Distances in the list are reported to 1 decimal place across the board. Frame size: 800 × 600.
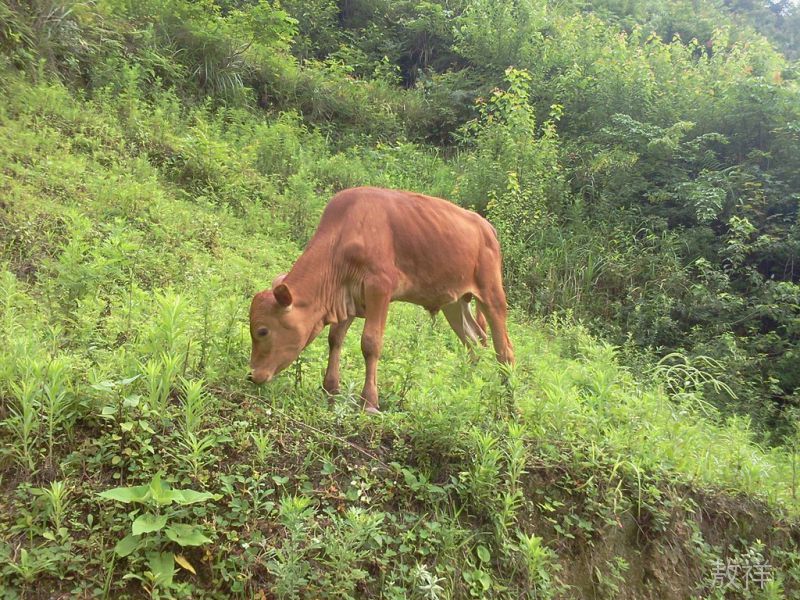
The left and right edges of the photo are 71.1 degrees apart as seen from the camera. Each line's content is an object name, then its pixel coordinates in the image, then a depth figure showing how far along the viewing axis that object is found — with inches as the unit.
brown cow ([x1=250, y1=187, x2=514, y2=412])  151.1
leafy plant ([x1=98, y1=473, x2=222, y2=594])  94.8
